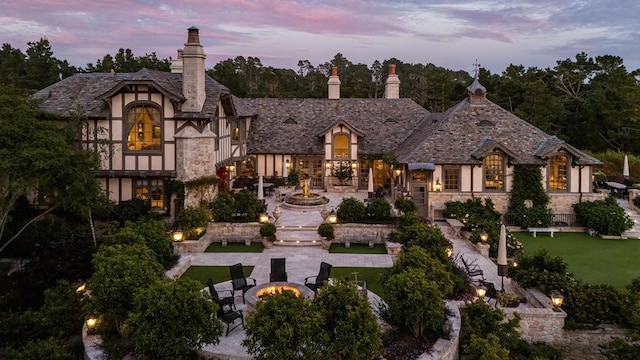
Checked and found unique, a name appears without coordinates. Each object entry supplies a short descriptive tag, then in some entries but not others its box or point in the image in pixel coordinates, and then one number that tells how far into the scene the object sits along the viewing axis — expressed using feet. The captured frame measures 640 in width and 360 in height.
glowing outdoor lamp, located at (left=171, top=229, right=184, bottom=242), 64.49
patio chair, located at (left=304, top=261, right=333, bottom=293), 45.29
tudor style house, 74.95
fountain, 87.92
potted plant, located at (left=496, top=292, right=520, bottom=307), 44.52
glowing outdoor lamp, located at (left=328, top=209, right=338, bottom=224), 70.79
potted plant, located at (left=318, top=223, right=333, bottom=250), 66.64
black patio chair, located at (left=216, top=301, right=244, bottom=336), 38.10
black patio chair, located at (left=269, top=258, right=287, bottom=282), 48.34
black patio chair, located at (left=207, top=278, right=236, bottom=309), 40.16
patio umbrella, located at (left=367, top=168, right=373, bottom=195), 91.71
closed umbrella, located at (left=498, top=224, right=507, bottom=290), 48.06
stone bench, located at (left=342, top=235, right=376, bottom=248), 68.67
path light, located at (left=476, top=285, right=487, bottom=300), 43.21
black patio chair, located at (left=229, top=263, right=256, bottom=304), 45.14
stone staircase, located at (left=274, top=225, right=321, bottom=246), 68.39
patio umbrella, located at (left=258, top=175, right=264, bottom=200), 77.57
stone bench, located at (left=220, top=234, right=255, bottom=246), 68.85
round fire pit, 41.65
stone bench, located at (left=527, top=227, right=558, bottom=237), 75.51
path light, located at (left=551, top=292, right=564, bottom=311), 42.99
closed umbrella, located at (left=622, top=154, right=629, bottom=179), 103.00
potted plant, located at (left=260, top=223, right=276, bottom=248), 66.74
